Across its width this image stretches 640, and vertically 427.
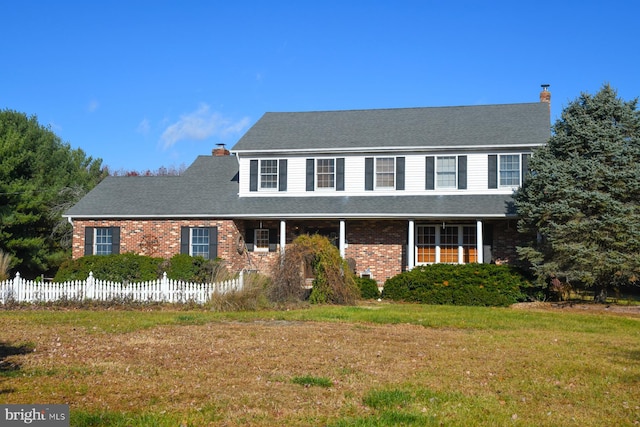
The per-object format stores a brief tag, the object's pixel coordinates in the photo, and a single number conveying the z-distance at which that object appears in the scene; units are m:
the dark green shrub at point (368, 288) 22.48
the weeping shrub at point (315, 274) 18.91
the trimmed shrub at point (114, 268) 23.56
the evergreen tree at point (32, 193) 29.38
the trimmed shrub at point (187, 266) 23.83
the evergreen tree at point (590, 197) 19.66
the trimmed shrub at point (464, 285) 21.16
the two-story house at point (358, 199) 25.31
